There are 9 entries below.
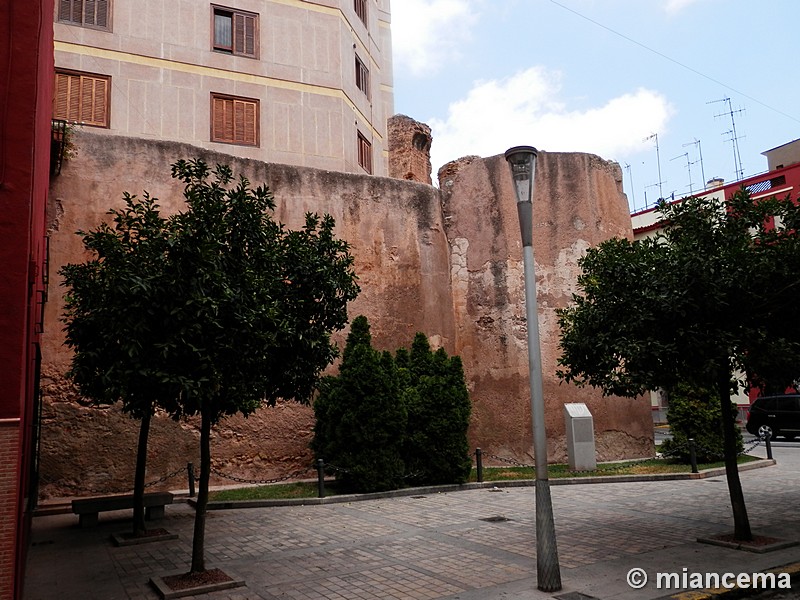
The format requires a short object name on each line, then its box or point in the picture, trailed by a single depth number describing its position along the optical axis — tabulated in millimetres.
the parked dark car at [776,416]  23203
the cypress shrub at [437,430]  13438
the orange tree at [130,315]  6594
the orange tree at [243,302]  6777
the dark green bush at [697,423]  15349
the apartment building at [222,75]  19125
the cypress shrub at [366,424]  12719
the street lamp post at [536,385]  6465
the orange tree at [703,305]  7754
